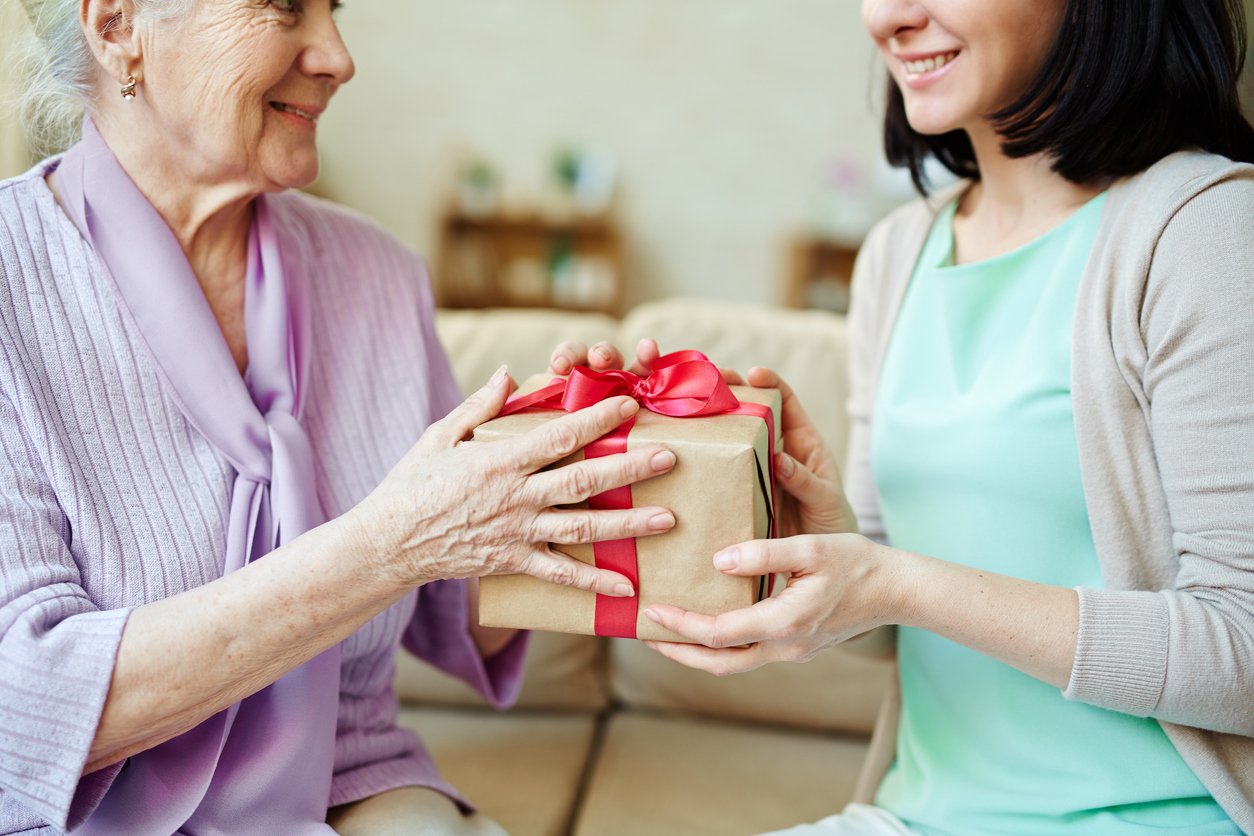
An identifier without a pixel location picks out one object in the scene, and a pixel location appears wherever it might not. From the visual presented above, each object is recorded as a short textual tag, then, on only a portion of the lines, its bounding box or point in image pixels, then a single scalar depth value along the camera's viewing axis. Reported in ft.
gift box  3.09
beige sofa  5.21
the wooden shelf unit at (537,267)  14.94
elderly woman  3.11
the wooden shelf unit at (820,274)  14.64
